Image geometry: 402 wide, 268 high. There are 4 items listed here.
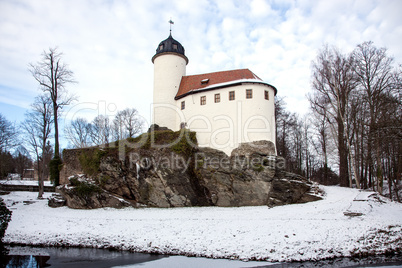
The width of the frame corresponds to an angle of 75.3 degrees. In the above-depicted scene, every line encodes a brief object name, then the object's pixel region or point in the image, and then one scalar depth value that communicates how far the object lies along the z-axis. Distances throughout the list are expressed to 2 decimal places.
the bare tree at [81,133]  36.66
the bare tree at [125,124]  37.75
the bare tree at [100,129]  38.03
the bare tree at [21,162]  41.06
